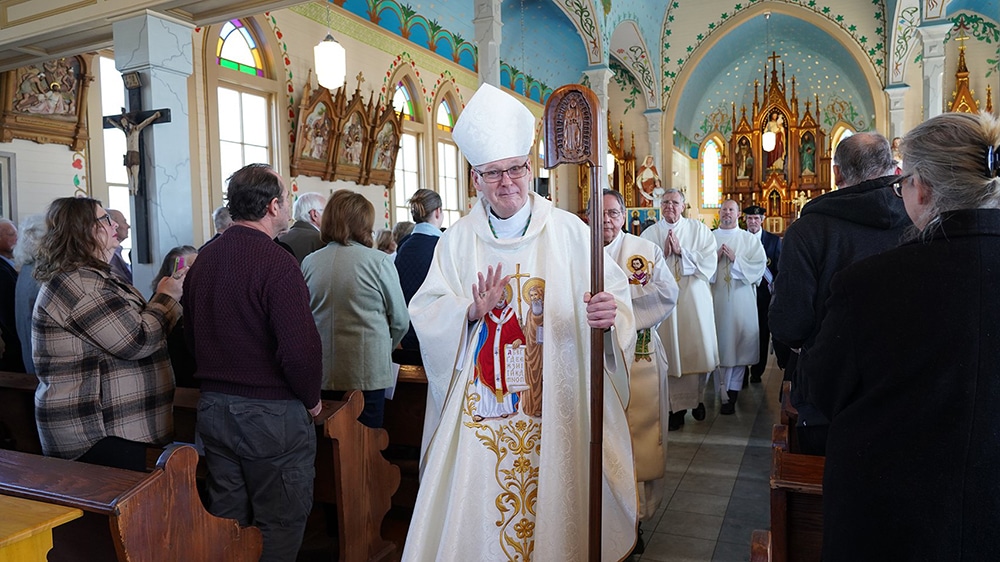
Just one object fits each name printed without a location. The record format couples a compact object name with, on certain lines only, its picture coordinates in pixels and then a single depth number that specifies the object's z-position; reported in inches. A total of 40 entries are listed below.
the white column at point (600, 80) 405.1
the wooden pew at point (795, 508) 78.4
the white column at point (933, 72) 286.0
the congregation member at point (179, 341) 125.0
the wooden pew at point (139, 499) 75.4
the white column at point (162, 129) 213.8
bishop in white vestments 92.2
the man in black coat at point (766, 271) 281.3
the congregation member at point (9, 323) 159.5
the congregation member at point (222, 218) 178.2
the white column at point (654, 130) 576.1
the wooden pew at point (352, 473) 115.2
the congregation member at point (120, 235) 192.4
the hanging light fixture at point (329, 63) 287.9
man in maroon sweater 93.7
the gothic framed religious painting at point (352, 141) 379.6
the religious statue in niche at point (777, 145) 693.9
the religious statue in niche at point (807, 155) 703.1
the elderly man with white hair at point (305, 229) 163.6
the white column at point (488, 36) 282.0
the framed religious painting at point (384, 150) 398.0
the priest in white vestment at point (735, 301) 245.8
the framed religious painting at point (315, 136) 348.6
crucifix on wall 213.5
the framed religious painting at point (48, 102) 245.9
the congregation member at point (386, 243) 230.1
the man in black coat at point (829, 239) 90.8
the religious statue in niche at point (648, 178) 600.4
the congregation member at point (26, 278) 127.3
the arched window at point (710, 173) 773.1
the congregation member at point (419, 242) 165.3
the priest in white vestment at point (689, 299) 218.4
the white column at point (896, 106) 506.3
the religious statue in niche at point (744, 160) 716.7
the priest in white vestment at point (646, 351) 137.9
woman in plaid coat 95.8
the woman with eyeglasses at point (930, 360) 52.8
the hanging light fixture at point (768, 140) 618.2
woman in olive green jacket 137.6
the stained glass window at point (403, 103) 432.1
